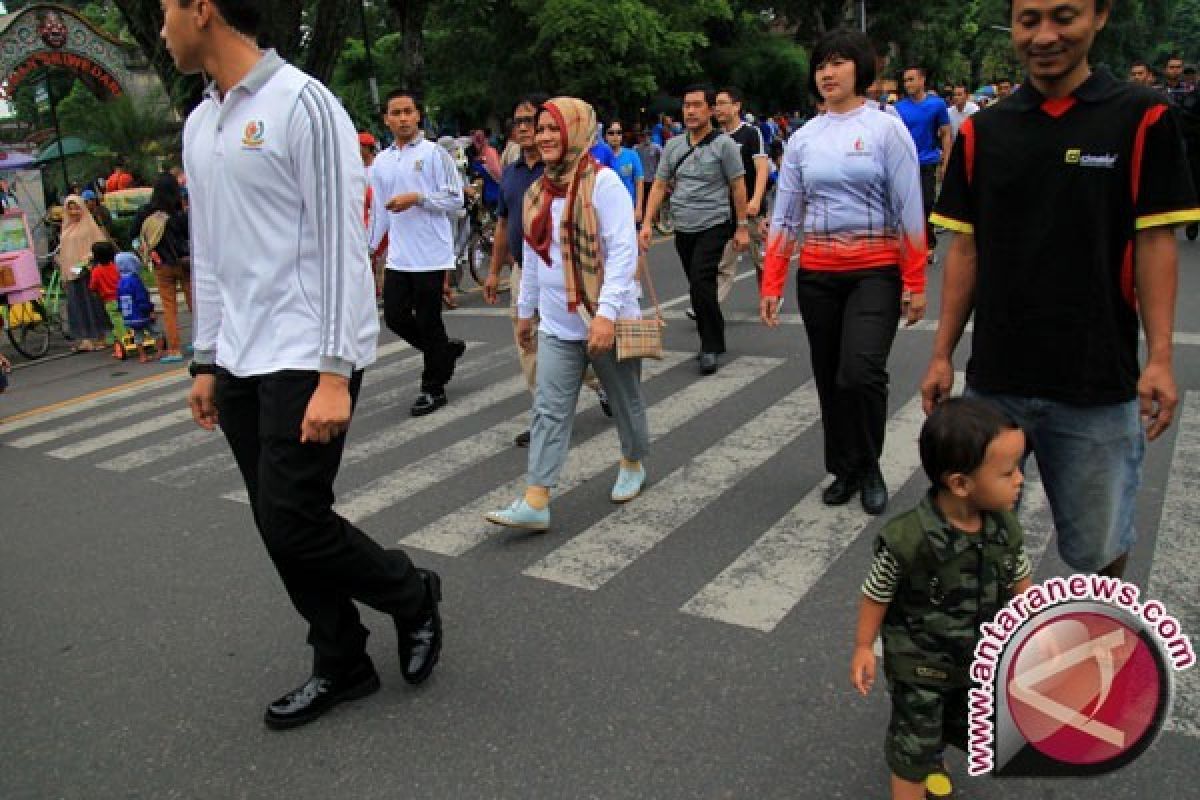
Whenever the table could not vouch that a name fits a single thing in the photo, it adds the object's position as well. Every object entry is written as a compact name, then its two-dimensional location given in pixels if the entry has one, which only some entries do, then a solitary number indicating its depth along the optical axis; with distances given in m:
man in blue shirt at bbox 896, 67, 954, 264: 11.38
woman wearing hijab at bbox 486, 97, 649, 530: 4.45
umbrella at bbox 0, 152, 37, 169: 14.50
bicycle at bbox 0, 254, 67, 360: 10.68
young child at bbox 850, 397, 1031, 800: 2.22
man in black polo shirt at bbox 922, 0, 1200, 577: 2.39
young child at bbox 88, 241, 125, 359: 10.38
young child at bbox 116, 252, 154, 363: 10.04
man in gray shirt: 7.33
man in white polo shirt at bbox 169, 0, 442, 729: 2.69
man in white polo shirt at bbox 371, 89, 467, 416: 6.94
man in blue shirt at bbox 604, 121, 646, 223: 14.30
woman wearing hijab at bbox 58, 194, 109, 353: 11.05
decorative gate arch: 18.17
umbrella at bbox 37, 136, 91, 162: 20.91
